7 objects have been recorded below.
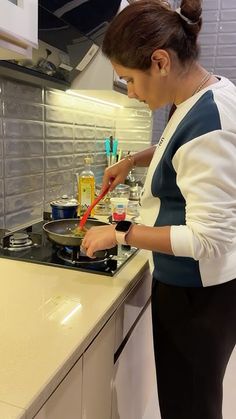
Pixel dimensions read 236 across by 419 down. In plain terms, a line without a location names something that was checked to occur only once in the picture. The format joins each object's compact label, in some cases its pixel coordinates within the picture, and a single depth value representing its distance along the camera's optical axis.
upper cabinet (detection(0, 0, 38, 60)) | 0.75
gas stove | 0.98
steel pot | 1.34
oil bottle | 1.61
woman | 0.65
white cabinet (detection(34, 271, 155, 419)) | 0.65
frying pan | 1.19
